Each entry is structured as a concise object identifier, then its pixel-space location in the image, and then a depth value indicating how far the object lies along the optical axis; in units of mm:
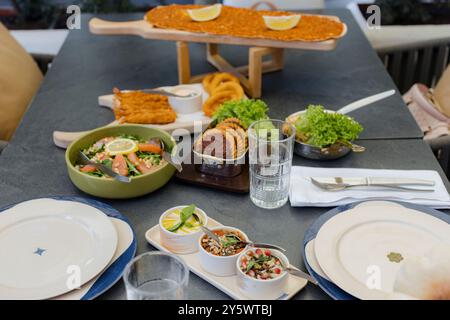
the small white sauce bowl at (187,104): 1795
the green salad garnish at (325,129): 1509
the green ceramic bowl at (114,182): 1334
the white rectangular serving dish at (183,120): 1702
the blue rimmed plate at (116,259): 1040
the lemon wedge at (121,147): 1448
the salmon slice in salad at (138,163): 1403
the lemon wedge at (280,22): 2014
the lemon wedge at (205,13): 2113
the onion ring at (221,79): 1942
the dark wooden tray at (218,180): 1395
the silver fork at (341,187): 1365
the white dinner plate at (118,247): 1029
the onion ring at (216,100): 1791
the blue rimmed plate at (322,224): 1027
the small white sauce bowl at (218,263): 1072
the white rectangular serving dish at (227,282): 1039
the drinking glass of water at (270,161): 1285
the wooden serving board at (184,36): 1920
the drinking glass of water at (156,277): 877
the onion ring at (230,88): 1865
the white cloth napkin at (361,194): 1325
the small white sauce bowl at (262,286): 1013
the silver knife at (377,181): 1366
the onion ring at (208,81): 1962
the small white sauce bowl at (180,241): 1151
